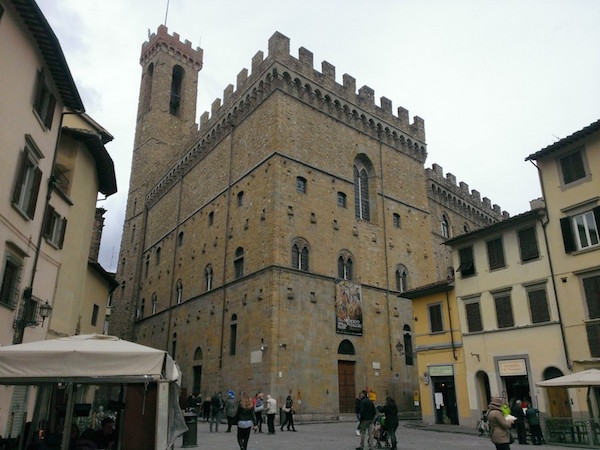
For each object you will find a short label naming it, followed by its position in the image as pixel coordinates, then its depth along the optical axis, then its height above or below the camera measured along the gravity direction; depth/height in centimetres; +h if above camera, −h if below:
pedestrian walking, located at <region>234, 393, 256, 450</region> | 1142 -79
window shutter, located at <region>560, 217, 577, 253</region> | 1750 +536
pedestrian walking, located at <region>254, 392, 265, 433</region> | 1854 -72
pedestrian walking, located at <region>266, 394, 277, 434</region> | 1736 -80
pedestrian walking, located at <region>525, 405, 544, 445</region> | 1477 -108
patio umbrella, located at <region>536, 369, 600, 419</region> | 1372 +20
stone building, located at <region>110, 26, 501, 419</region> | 2345 +823
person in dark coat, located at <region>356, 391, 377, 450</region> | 1317 -65
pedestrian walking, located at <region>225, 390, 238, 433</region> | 1840 -75
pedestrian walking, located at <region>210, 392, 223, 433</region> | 1857 -66
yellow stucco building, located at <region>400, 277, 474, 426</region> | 2081 +137
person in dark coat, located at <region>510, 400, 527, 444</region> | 1504 -101
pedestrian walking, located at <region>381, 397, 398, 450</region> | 1285 -77
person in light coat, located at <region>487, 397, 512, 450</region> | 803 -60
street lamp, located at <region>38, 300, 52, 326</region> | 1254 +203
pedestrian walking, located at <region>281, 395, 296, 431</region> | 1862 -88
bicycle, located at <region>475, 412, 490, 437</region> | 1680 -131
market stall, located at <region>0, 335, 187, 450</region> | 678 +36
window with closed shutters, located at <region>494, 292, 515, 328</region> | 1911 +297
